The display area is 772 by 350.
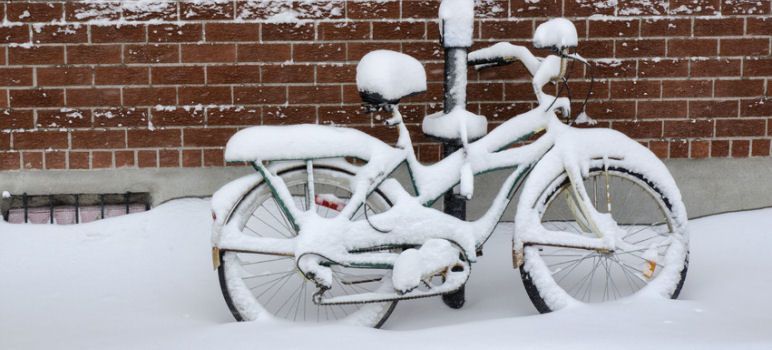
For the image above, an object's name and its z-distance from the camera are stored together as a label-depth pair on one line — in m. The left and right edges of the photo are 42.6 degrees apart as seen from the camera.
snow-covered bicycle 3.88
